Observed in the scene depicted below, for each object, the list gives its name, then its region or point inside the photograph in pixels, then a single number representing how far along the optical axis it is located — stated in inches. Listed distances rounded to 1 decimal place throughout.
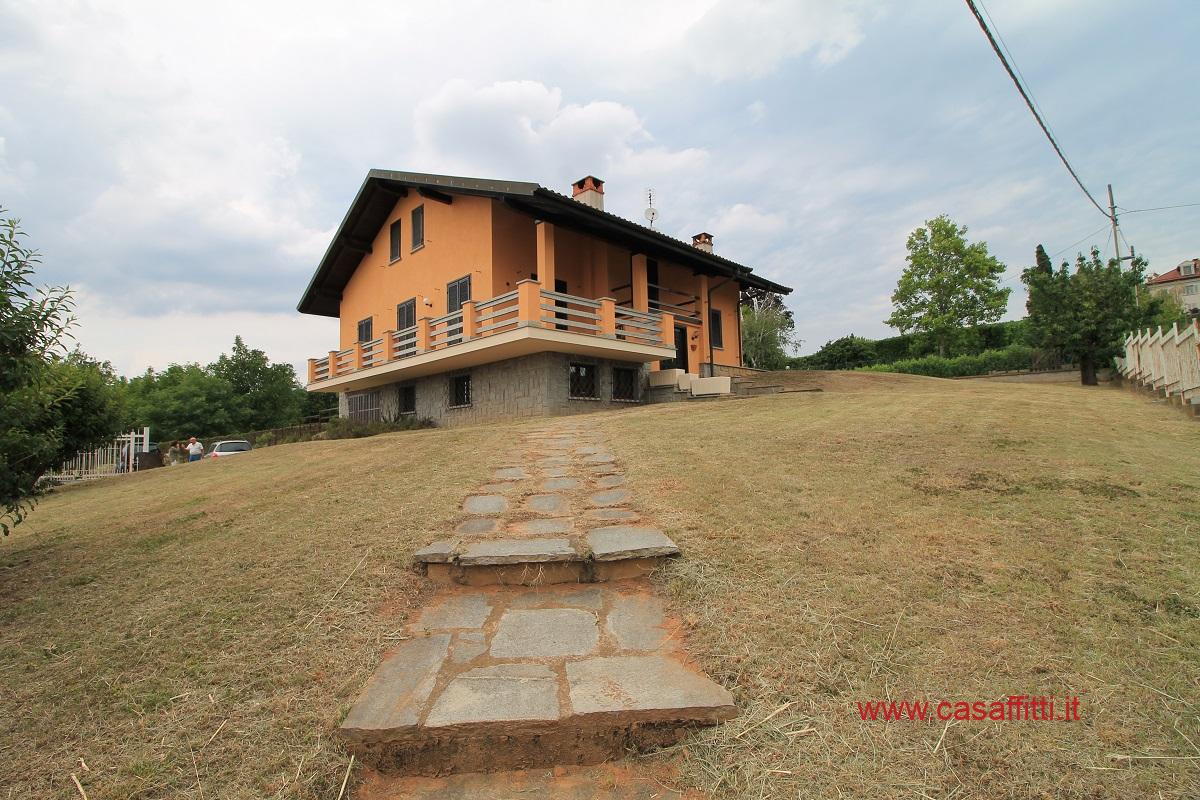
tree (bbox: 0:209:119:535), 148.7
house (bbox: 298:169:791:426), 531.2
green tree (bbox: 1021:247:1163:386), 651.5
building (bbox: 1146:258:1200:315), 2155.5
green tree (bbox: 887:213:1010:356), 1203.2
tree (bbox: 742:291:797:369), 1557.6
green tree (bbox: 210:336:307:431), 1989.4
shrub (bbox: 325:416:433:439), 624.4
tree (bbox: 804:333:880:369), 1264.8
